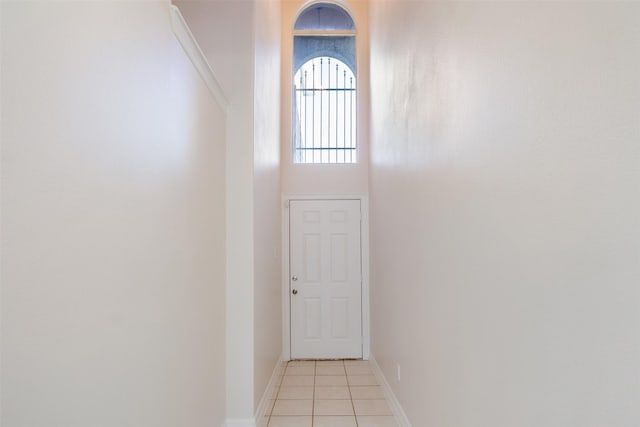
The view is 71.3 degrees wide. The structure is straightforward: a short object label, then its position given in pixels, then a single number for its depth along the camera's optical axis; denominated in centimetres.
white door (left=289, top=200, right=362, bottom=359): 525
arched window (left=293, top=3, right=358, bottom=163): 549
